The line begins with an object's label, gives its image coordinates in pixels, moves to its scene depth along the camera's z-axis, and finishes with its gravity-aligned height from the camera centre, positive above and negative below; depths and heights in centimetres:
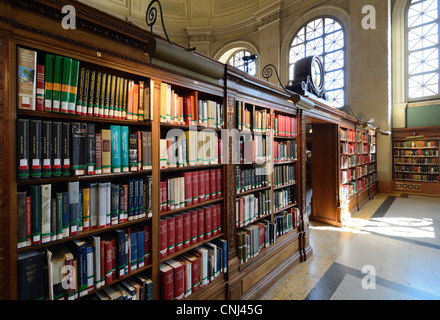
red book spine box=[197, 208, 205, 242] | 199 -63
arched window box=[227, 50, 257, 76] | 1216 +594
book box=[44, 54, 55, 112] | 119 +43
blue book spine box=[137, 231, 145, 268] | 158 -67
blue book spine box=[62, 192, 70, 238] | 125 -33
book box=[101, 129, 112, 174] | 142 +6
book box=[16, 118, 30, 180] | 110 +6
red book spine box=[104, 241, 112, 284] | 143 -69
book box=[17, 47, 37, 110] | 111 +44
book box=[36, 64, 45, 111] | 117 +40
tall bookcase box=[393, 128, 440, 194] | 764 -18
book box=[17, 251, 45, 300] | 111 -62
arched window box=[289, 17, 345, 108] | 918 +495
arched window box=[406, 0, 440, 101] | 792 +408
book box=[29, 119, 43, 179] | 114 +7
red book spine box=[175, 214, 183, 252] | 181 -61
